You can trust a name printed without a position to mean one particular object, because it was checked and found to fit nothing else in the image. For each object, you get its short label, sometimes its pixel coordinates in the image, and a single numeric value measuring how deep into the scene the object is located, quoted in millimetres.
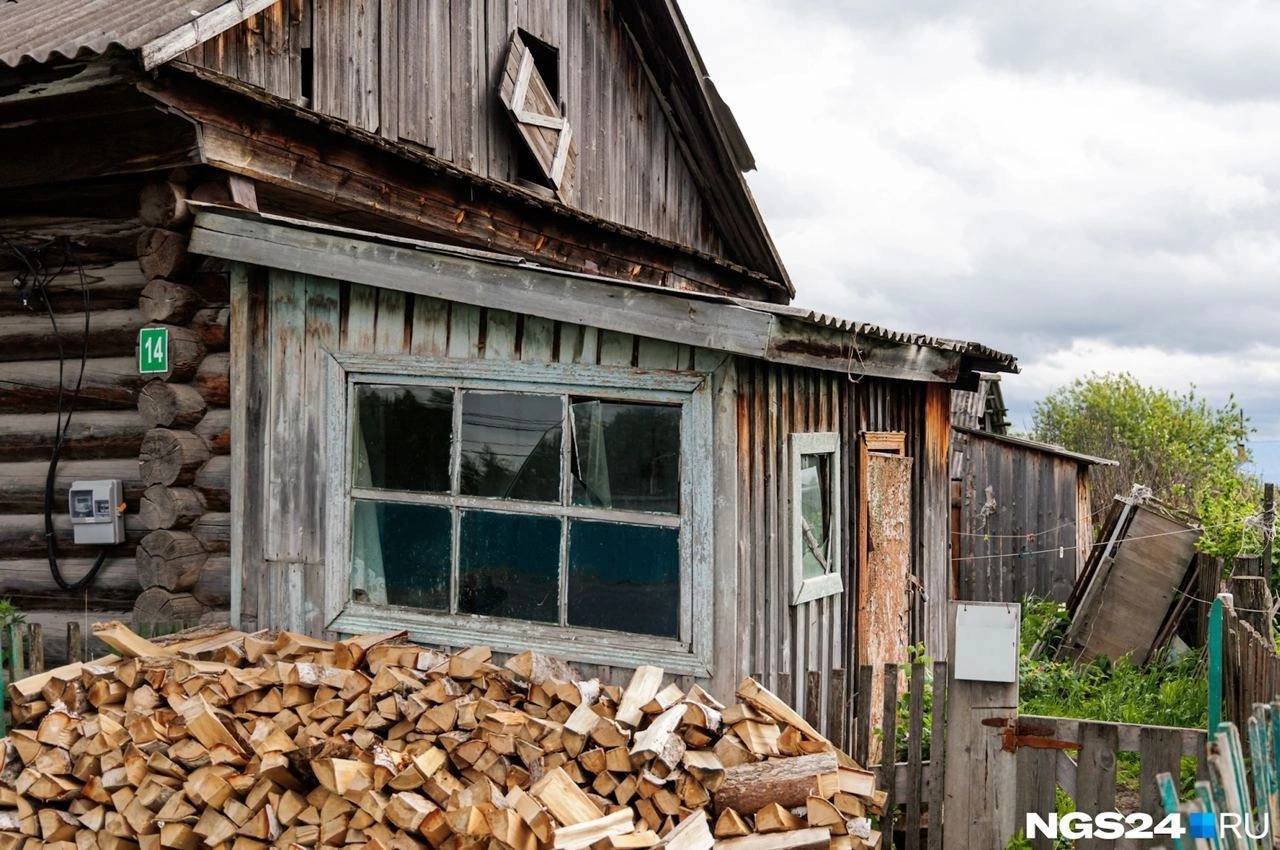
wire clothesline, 10084
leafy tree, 22344
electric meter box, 7379
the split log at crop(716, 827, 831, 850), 4895
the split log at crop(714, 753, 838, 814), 5027
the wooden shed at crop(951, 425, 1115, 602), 14359
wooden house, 5859
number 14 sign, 7062
